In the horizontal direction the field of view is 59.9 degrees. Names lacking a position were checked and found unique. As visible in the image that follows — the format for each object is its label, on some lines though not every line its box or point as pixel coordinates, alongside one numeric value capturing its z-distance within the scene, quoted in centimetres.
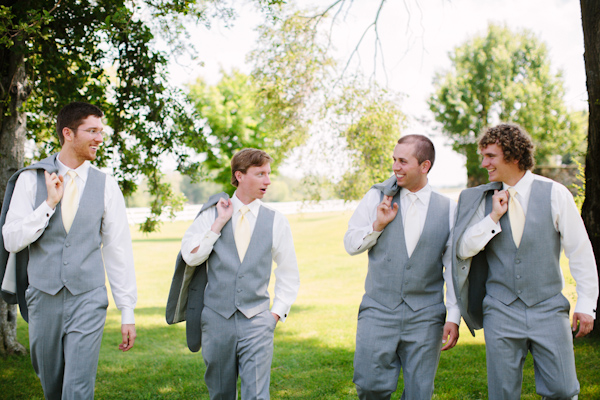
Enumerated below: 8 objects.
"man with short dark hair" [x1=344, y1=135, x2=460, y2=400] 350
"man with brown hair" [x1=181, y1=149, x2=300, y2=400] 346
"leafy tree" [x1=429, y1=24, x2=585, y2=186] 3719
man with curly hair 327
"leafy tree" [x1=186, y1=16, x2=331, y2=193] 1106
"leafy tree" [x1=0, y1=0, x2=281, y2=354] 567
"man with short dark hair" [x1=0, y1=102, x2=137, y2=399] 325
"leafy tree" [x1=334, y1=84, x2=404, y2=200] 1079
